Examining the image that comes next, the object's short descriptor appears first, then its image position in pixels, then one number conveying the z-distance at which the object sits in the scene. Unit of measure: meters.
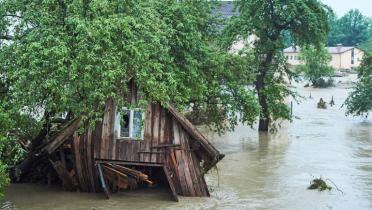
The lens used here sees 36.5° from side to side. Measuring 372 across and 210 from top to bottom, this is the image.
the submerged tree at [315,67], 89.81
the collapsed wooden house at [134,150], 20.08
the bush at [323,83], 91.25
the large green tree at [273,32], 38.41
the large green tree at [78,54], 15.22
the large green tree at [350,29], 146.75
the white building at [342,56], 125.19
